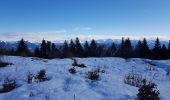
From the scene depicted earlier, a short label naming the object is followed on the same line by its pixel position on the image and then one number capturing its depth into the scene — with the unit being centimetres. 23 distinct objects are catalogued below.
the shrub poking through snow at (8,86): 368
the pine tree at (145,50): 3255
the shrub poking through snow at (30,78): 407
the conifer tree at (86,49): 3577
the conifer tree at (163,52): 3073
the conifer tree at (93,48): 3651
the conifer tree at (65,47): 3764
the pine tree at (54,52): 3588
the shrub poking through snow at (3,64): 598
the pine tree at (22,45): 3167
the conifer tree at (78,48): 3549
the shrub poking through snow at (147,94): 304
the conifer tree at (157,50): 3129
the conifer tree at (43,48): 3453
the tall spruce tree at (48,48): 3583
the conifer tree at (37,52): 3333
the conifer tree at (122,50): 3469
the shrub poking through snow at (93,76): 437
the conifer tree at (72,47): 3614
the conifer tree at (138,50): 3333
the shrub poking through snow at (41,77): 419
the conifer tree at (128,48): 3342
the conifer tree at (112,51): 4098
